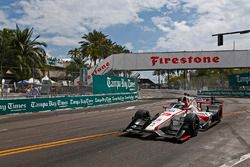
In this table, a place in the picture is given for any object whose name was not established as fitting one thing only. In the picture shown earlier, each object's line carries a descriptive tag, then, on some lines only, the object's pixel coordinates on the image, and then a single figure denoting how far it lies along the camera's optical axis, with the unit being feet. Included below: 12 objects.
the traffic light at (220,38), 78.09
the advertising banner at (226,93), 134.30
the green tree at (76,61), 252.83
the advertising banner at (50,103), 57.93
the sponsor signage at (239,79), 136.99
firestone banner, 120.67
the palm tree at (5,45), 145.72
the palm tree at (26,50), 146.82
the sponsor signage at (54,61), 231.28
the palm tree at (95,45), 190.90
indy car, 28.30
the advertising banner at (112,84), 85.25
